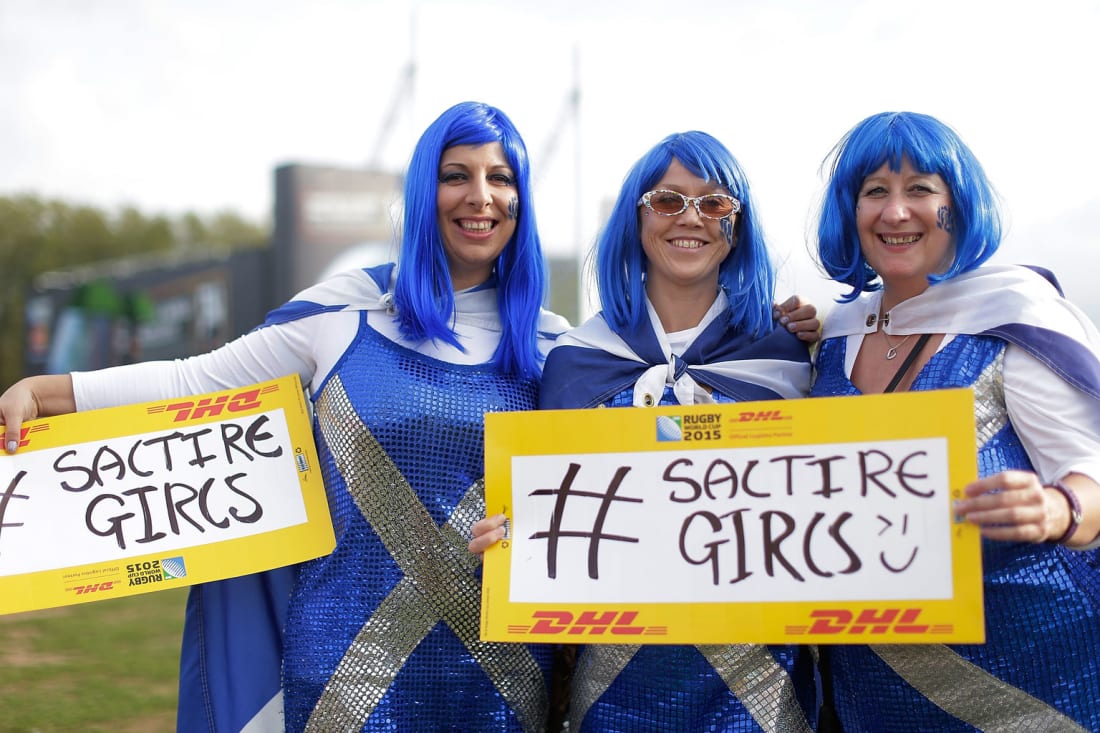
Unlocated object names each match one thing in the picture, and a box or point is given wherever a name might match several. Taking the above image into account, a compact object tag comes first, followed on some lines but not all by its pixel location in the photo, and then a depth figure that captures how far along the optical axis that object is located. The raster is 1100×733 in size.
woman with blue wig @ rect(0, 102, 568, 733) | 2.44
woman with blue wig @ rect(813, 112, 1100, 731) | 1.95
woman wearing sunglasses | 2.23
